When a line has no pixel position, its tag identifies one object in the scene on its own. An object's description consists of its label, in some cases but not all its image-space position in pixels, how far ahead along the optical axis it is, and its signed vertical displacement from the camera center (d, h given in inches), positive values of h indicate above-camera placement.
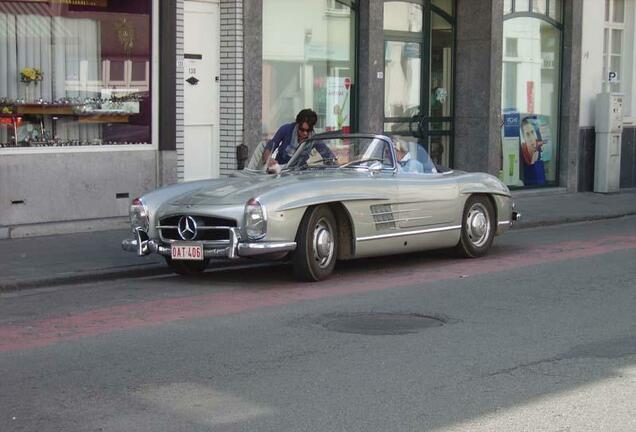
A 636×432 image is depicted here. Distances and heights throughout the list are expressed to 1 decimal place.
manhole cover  326.0 -58.7
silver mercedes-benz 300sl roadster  390.6 -30.1
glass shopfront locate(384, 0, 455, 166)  750.5 +42.8
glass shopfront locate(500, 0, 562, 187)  817.5 +32.0
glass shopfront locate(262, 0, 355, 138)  660.1 +43.8
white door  614.5 +24.1
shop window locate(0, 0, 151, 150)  542.9 +29.4
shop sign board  553.0 +65.5
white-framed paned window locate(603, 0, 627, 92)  885.8 +74.8
